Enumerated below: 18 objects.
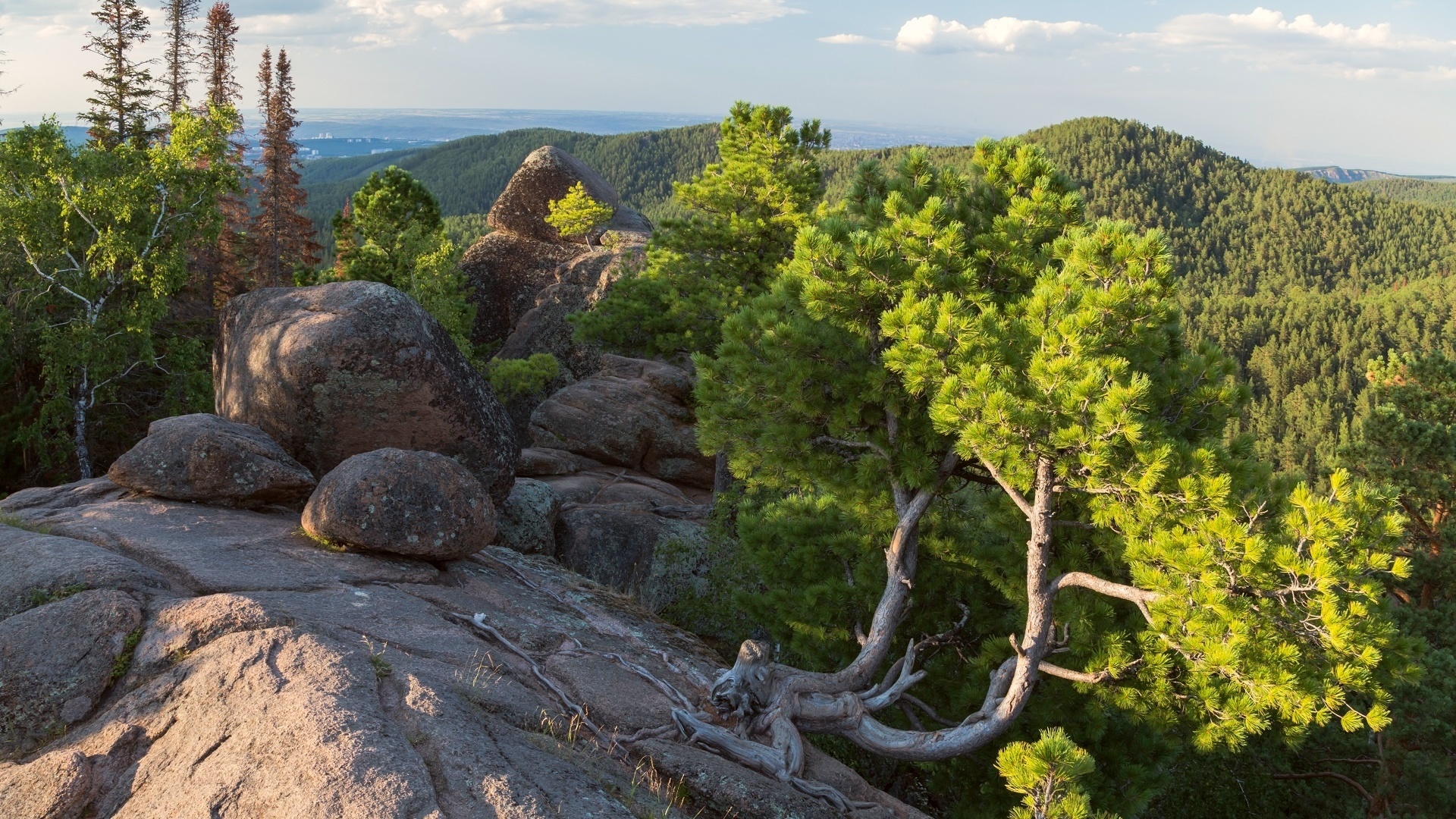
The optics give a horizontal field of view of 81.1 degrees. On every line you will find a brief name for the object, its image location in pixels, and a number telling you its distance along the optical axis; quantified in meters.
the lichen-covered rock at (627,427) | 23.23
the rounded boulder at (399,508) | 10.67
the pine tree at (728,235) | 19.52
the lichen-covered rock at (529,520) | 16.17
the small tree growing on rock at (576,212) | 37.31
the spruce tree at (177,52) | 38.94
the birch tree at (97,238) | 19.73
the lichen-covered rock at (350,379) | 12.96
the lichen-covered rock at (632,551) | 17.38
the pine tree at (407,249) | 28.88
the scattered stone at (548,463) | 21.69
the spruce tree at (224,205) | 40.31
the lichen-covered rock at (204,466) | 11.38
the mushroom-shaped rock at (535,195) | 39.47
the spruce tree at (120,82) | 34.34
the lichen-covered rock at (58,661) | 6.85
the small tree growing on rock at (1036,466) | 7.64
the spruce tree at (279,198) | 42.69
